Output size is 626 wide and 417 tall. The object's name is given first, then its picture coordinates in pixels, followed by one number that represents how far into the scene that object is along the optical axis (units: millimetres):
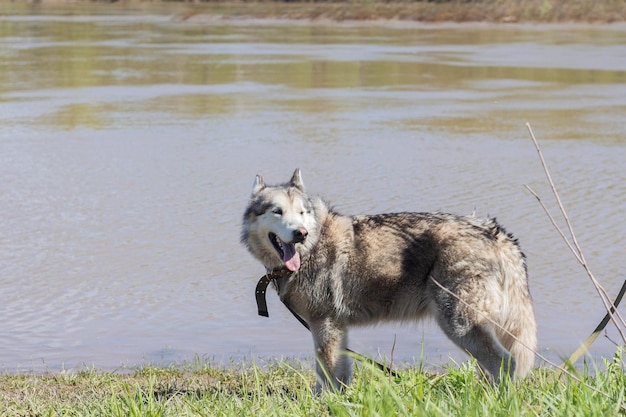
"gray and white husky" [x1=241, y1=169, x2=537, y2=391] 11703
